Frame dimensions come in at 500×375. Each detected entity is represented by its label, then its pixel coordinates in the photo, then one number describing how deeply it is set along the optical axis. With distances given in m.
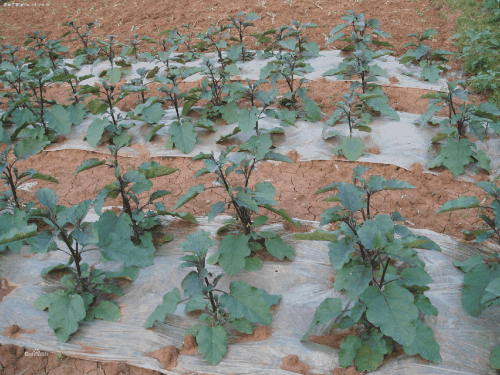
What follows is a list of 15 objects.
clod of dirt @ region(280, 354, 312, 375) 2.24
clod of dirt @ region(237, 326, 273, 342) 2.42
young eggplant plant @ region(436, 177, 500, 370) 2.38
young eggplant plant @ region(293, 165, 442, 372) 2.05
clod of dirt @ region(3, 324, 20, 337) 2.53
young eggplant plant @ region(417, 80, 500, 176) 3.70
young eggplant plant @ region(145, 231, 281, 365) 2.32
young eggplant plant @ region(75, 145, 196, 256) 2.72
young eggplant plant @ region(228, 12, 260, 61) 5.85
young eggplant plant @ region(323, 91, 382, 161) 4.00
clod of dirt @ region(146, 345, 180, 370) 2.32
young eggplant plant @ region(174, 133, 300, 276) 2.67
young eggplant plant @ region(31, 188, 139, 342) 2.43
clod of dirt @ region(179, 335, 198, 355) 2.38
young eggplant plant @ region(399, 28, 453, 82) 4.98
